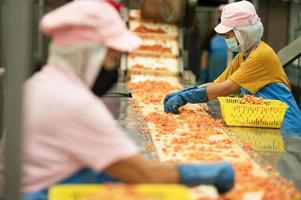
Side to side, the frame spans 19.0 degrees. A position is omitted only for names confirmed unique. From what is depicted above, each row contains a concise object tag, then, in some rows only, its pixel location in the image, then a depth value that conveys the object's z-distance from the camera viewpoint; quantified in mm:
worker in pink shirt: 3695
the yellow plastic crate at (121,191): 3427
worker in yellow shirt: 7590
